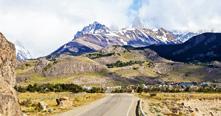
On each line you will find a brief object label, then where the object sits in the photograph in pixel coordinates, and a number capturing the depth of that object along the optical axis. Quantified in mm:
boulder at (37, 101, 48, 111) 71281
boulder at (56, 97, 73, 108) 86875
